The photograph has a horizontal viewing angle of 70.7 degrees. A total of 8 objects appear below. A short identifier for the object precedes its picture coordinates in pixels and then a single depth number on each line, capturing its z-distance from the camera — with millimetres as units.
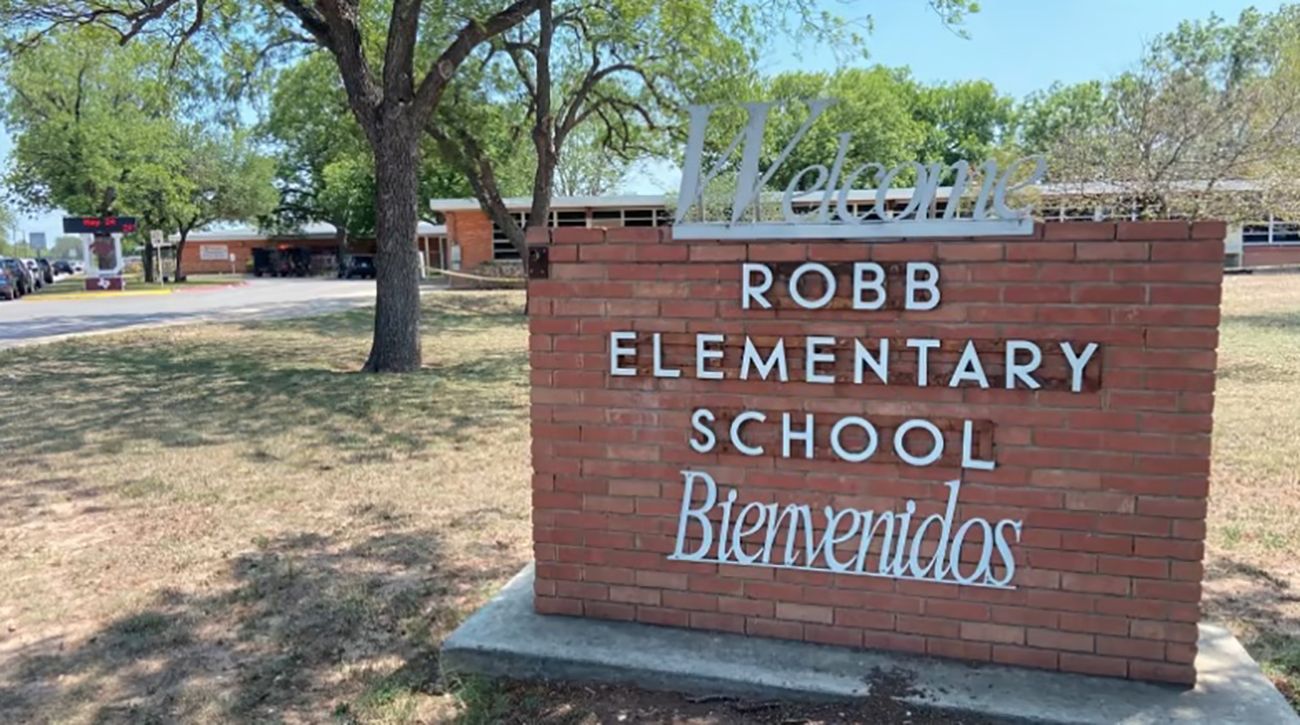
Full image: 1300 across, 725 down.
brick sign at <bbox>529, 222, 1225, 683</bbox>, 2975
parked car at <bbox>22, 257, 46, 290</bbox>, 36506
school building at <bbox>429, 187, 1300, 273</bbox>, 34688
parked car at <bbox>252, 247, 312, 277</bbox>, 59500
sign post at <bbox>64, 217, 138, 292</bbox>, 31938
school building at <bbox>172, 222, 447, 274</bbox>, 63397
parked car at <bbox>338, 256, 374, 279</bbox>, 50688
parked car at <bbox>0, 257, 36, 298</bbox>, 29719
